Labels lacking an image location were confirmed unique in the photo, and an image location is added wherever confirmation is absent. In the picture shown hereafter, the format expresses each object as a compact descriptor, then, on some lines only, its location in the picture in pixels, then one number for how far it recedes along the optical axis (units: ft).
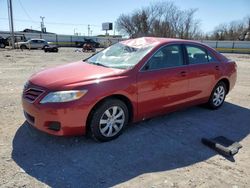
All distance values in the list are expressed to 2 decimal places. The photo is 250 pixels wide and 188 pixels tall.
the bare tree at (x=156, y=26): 152.36
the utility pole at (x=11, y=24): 79.45
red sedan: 8.70
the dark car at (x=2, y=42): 82.75
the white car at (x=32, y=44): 82.92
